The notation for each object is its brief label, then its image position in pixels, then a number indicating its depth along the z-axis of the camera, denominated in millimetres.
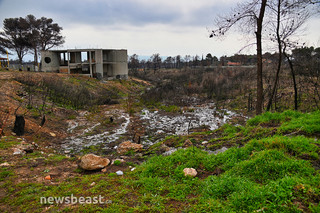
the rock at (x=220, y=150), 4963
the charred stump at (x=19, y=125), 7307
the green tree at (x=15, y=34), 29481
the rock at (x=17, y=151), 5568
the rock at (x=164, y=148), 5900
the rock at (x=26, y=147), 5898
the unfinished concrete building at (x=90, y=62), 27531
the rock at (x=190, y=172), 3705
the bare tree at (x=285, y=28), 8002
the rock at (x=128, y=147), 6388
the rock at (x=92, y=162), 4578
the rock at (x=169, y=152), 5334
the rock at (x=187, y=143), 5950
